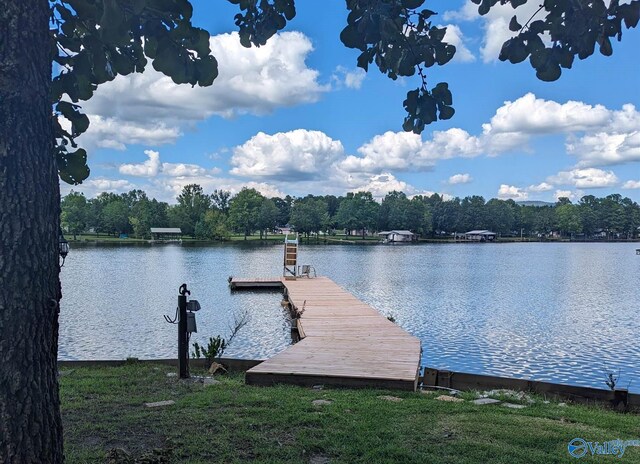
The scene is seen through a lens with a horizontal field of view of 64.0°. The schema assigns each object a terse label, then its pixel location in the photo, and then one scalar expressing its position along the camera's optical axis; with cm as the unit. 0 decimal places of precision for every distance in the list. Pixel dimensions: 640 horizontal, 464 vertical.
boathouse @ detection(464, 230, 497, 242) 11056
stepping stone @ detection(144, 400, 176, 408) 518
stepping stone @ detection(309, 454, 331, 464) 366
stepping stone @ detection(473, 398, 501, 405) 565
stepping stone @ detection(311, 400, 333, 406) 530
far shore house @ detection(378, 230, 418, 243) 10241
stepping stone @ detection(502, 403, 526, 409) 546
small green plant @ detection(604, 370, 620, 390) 984
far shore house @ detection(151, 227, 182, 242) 9092
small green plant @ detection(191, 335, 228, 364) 790
